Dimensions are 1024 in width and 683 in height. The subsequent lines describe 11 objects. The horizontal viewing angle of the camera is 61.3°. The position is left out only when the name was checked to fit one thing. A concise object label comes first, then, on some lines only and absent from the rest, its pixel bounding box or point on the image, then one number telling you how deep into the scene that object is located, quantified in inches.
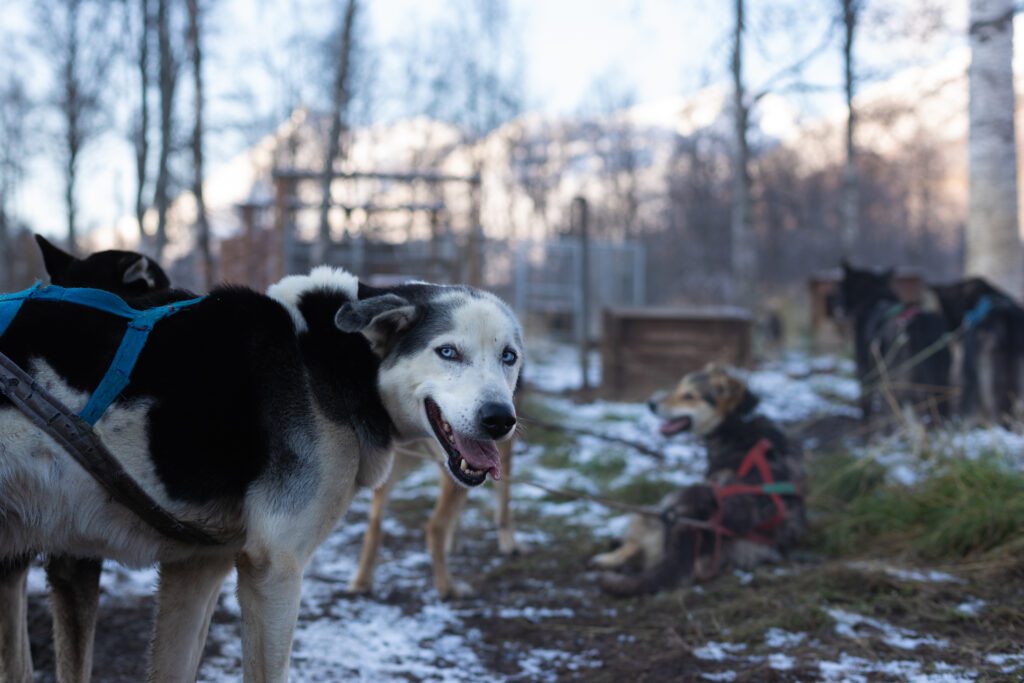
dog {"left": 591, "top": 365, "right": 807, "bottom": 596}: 180.4
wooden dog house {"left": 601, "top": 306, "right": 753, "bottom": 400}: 426.3
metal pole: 457.4
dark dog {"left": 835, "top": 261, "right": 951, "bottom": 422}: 319.0
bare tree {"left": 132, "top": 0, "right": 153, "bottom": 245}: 513.1
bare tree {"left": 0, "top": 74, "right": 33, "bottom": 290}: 919.0
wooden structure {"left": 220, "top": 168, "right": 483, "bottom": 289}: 480.7
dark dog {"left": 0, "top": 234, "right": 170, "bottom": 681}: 106.7
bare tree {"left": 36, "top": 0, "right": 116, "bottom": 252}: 634.8
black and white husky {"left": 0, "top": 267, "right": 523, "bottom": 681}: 87.8
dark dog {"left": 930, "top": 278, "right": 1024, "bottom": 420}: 309.6
